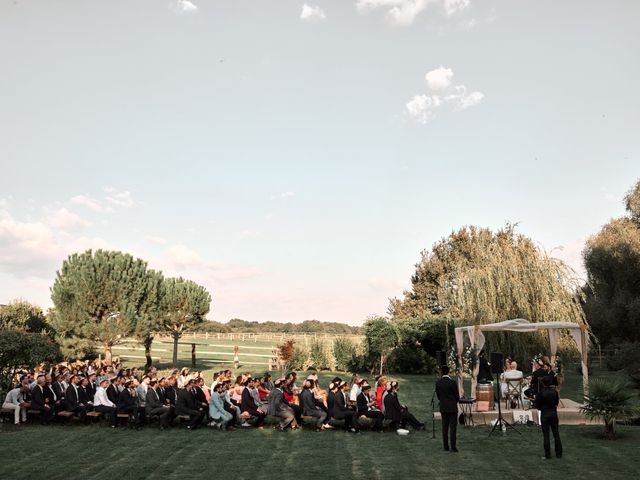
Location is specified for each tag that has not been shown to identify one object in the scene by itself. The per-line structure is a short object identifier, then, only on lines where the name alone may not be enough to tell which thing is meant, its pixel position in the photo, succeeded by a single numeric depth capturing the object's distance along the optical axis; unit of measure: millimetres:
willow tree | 25234
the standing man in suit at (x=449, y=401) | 11523
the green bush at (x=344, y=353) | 37812
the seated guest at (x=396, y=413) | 14633
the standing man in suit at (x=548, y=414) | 10621
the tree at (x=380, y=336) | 36281
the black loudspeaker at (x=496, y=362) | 12881
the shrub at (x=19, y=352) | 16859
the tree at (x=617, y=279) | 32719
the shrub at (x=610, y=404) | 12750
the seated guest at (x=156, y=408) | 14719
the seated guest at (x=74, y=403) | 15024
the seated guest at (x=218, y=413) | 14781
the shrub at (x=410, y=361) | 36906
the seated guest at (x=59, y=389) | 15361
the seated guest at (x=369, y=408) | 14602
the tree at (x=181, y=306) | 43875
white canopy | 15961
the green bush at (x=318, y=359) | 38719
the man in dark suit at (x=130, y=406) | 14762
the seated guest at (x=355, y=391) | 15883
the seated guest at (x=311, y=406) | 14672
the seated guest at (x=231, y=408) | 15176
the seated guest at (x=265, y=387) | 17756
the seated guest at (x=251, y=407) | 15281
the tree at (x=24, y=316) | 38562
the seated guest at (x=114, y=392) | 15383
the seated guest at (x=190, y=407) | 14703
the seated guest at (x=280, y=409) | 14766
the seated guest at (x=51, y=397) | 15144
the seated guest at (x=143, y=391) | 15083
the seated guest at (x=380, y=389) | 15414
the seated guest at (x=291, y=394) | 15180
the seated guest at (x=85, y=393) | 15167
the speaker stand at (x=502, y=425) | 13629
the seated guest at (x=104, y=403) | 14820
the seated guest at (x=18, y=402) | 14789
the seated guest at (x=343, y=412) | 14421
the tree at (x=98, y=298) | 37000
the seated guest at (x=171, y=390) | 15867
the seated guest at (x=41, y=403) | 14953
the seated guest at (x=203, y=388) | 15918
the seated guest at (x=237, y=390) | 16578
